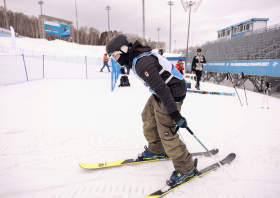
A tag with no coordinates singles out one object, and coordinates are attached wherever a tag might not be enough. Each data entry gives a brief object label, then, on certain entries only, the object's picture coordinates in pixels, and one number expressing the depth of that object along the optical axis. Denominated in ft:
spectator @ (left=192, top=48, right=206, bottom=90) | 26.48
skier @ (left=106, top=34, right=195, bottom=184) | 5.27
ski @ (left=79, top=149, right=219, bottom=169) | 7.36
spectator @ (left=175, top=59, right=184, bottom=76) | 30.60
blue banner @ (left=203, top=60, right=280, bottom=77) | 25.80
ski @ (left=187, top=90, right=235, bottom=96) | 21.97
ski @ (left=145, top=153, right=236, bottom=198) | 5.72
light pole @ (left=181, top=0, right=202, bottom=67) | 65.67
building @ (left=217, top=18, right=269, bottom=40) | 54.29
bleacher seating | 34.25
